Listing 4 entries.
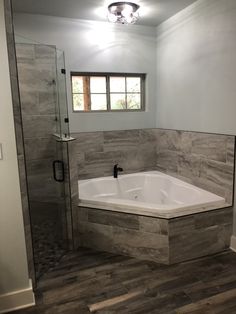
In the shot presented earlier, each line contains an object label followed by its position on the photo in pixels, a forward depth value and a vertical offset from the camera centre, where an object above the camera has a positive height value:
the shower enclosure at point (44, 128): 2.88 -0.16
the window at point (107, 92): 3.52 +0.33
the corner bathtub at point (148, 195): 2.48 -0.98
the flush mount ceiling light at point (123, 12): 2.71 +1.15
